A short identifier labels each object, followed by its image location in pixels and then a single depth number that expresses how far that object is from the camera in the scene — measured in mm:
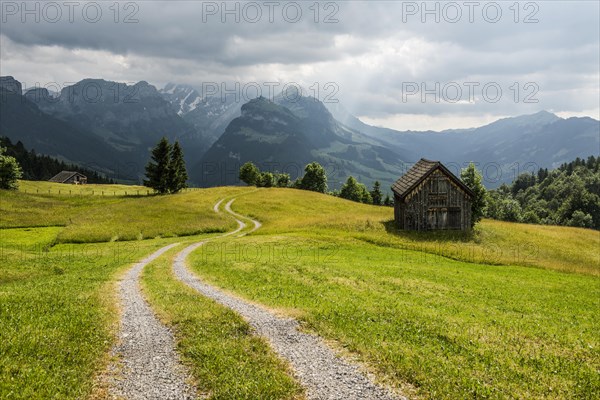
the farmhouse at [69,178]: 171850
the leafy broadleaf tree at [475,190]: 59906
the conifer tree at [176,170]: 110750
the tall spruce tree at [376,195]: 161738
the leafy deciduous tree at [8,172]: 101250
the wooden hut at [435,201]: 57469
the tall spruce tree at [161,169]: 107212
